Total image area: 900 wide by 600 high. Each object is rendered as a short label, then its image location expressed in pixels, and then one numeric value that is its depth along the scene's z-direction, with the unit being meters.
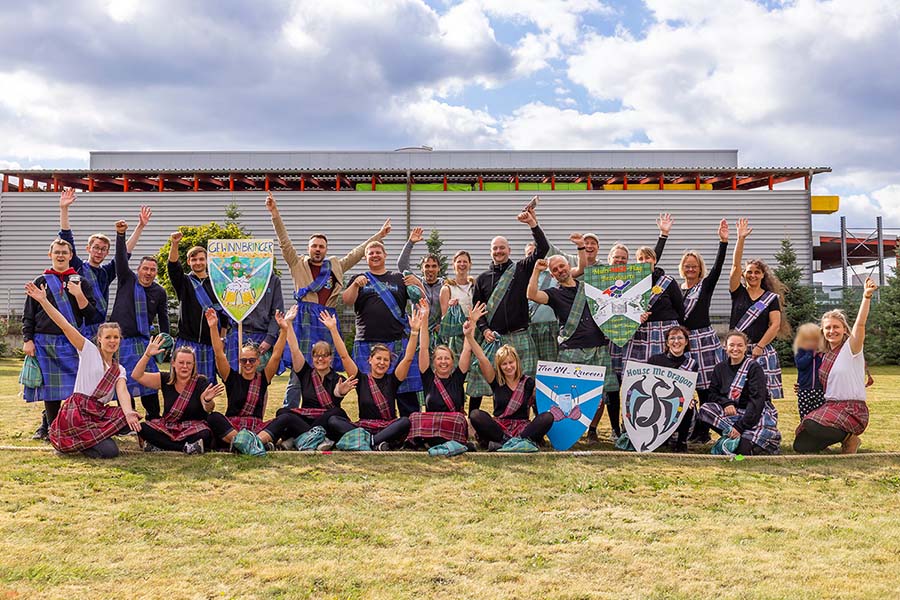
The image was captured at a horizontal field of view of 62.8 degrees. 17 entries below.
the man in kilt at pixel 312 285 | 7.56
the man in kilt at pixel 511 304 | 7.44
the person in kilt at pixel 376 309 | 7.34
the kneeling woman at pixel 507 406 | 6.72
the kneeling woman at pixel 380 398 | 6.74
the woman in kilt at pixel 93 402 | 6.34
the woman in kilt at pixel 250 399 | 6.64
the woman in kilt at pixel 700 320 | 7.33
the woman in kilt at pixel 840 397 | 6.60
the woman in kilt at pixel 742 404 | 6.65
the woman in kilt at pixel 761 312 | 7.05
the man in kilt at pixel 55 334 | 7.23
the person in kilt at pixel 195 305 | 7.52
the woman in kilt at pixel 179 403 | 6.57
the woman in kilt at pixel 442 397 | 6.70
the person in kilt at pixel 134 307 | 7.58
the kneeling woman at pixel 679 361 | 7.01
